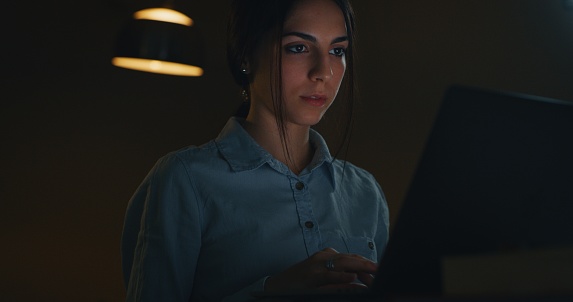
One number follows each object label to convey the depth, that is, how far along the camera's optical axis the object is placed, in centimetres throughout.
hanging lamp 259
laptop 118
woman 164
